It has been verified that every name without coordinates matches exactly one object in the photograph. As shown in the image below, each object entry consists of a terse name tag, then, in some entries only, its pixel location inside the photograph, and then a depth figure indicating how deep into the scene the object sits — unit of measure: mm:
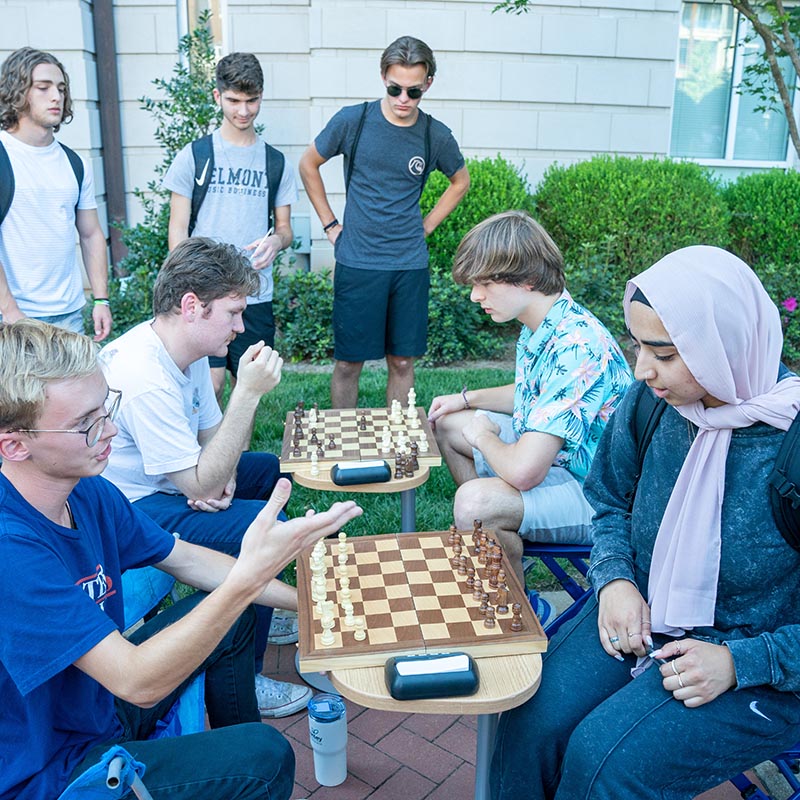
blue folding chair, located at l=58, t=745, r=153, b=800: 1677
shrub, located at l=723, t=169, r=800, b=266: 8125
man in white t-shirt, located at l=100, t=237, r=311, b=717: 3016
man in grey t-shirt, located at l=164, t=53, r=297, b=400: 4887
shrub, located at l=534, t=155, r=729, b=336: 7570
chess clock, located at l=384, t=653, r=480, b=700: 1889
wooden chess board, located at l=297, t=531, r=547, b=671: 2068
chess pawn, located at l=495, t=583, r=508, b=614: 2232
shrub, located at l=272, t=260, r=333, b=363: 7422
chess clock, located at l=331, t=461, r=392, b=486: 3062
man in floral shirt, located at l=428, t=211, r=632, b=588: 3035
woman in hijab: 2080
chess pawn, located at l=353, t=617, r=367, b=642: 2103
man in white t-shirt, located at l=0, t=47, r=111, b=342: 4270
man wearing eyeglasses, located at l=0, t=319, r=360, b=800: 1833
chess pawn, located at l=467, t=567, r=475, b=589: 2365
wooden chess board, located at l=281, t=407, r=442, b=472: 3275
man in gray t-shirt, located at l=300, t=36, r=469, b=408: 5184
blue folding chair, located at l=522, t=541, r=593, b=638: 3129
